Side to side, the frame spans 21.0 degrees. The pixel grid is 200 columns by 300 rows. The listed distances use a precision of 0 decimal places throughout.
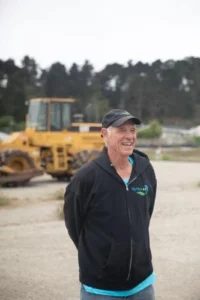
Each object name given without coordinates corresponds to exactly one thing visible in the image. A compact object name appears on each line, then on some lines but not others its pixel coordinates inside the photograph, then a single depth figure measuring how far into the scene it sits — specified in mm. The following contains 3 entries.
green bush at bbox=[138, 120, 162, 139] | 70938
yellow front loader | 17891
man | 3211
